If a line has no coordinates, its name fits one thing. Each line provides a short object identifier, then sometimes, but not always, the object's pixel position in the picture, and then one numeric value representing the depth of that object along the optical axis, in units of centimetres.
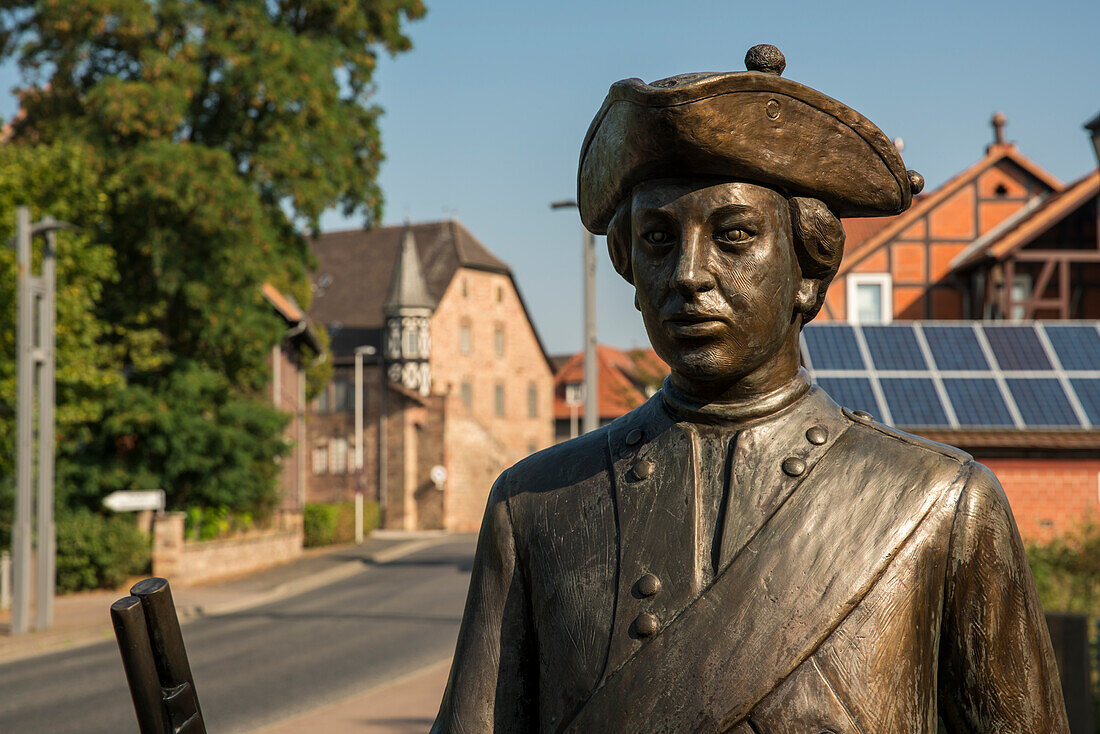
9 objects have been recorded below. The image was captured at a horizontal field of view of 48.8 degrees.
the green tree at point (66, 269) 1838
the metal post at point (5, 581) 1777
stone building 5494
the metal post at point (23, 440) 1508
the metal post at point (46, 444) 1561
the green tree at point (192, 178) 2239
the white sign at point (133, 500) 2066
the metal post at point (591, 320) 1667
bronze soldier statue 183
